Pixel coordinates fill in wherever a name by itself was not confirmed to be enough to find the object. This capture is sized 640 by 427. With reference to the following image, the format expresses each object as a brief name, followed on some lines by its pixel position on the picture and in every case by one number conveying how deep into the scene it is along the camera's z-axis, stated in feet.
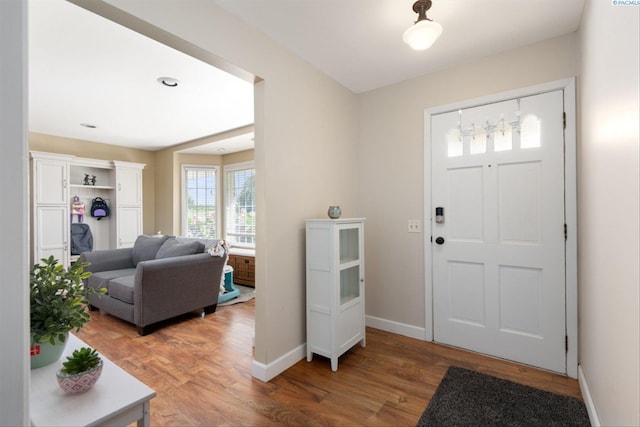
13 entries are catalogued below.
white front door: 7.36
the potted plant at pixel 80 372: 3.26
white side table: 2.95
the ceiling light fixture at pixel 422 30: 5.75
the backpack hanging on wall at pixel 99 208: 17.56
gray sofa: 9.93
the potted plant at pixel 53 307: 3.55
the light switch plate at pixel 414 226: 9.34
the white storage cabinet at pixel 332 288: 7.61
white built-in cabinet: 14.46
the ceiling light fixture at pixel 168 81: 9.86
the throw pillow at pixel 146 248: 13.64
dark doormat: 5.62
